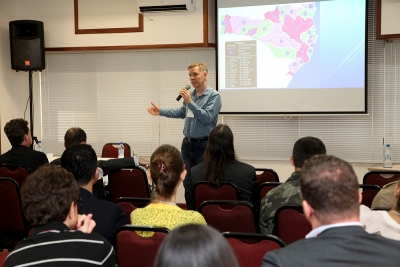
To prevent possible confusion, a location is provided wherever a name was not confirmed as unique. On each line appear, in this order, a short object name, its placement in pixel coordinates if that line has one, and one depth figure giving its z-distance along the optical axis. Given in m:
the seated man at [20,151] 4.84
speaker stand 7.33
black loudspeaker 7.13
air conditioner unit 6.58
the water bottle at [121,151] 6.34
